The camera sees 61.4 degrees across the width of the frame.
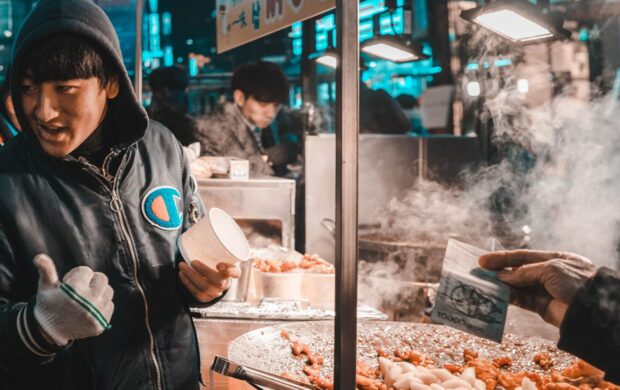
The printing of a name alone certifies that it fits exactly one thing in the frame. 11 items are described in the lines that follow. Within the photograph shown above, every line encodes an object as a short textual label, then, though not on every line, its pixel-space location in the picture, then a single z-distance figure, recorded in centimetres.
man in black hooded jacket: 145
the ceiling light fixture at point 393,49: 496
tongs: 132
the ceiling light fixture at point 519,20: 326
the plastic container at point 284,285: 304
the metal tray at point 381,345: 208
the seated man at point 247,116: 568
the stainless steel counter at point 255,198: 410
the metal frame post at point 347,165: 114
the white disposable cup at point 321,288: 305
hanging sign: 244
